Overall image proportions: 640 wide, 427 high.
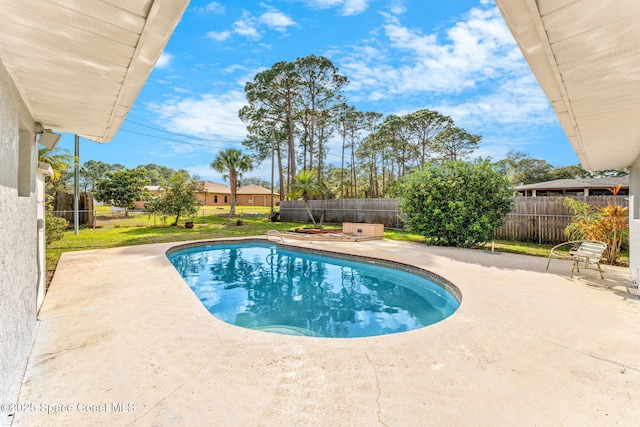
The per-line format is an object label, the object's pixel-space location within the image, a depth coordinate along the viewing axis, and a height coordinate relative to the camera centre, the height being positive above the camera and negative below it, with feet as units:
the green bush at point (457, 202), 34.24 +1.09
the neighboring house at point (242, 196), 147.23 +6.45
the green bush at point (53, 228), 27.96 -1.93
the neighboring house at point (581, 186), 61.11 +5.60
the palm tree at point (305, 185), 57.26 +4.57
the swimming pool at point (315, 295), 17.21 -6.13
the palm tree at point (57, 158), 26.12 +4.52
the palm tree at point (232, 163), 81.20 +12.09
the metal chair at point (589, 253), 20.54 -2.74
